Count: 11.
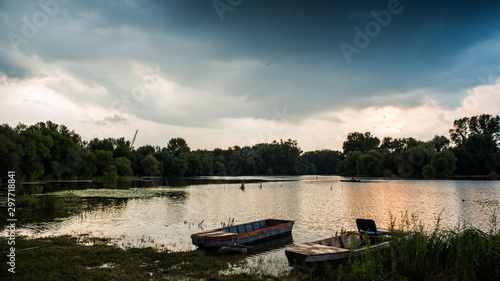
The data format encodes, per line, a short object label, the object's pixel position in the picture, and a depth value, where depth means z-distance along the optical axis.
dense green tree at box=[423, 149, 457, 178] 105.69
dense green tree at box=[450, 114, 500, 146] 125.31
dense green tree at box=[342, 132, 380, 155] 174.62
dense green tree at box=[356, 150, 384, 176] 135.00
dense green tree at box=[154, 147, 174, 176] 151.38
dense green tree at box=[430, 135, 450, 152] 133.12
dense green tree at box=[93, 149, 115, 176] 101.29
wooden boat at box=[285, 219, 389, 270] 11.41
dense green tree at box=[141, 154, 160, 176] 133.00
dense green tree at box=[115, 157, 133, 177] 112.19
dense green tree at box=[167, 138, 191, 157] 184.00
